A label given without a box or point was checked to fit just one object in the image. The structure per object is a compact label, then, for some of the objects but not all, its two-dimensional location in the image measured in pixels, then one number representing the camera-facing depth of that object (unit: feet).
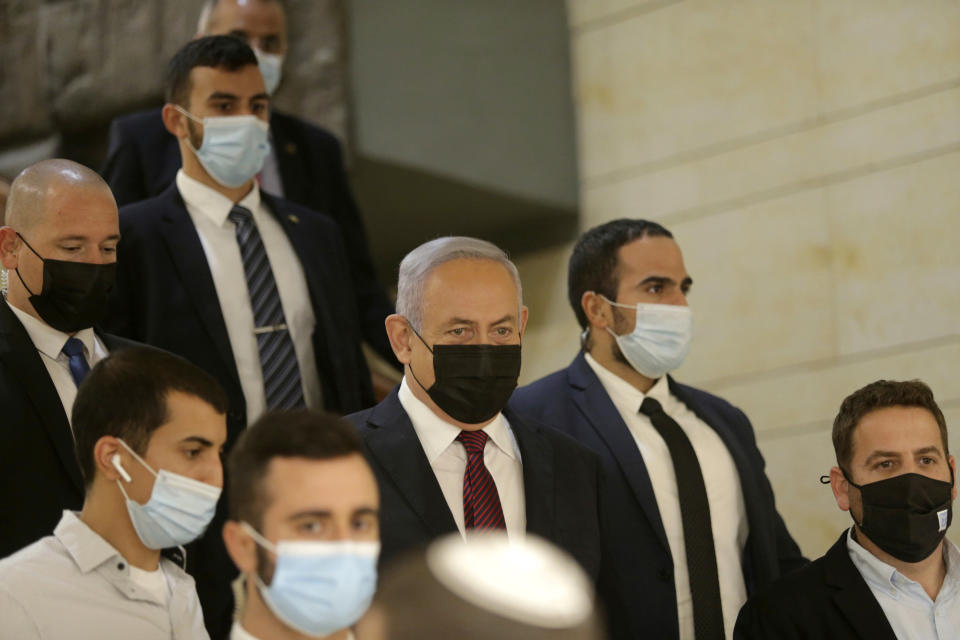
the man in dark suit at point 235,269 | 30.22
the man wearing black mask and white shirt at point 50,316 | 24.13
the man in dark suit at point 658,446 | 28.86
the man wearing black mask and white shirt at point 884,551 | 27.37
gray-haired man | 24.71
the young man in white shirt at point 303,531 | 17.76
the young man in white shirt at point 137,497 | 20.85
